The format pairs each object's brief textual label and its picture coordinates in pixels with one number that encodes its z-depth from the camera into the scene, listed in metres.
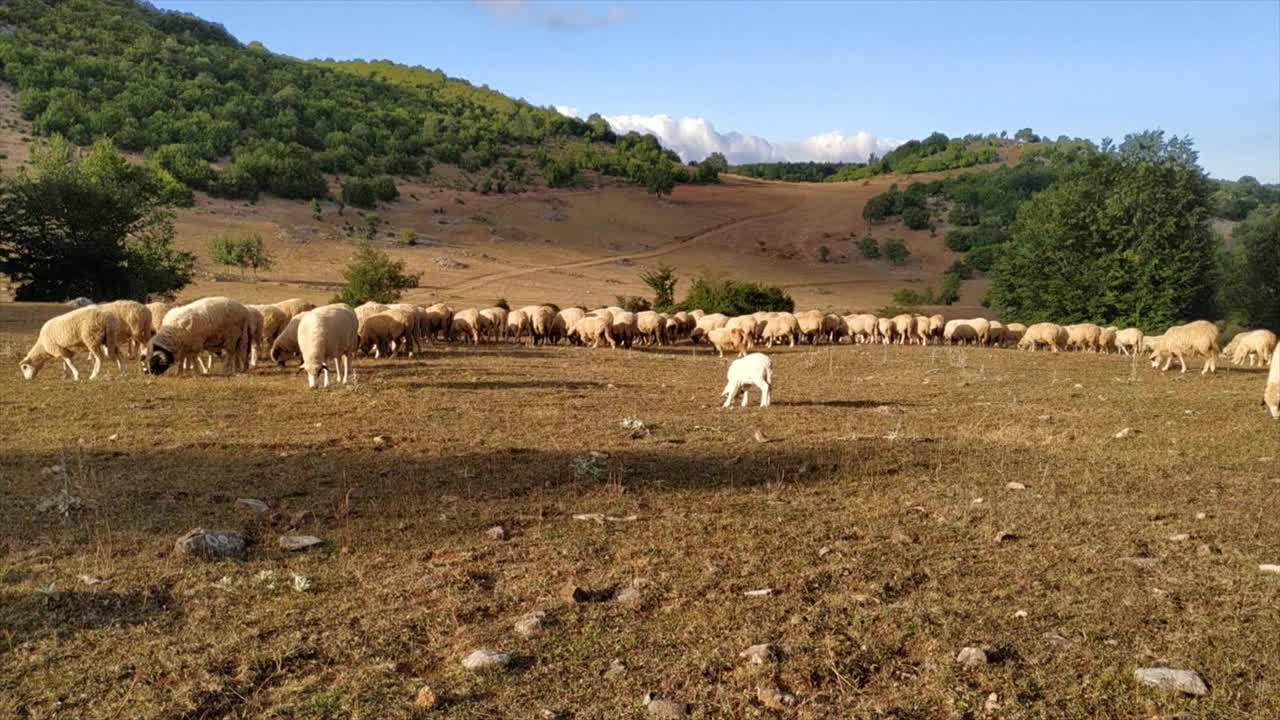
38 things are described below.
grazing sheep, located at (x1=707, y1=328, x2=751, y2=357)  28.88
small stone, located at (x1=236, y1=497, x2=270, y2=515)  7.47
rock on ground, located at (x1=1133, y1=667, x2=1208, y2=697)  4.15
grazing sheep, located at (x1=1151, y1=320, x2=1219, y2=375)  22.61
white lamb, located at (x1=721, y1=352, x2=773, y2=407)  14.40
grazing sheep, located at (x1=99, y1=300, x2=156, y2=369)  18.16
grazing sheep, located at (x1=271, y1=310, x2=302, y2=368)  17.97
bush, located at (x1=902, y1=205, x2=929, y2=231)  91.76
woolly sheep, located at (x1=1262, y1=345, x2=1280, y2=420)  13.31
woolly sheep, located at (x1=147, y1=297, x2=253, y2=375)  16.28
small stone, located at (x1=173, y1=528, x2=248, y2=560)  6.21
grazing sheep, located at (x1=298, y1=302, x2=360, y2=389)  15.47
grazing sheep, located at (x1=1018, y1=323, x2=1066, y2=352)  36.12
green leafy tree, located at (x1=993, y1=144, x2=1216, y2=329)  40.69
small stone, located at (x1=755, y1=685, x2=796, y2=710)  4.08
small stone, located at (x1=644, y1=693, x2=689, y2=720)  3.99
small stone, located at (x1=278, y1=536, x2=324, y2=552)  6.43
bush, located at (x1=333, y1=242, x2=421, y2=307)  36.34
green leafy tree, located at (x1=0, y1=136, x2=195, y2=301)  36.03
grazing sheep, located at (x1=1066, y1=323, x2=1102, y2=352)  36.16
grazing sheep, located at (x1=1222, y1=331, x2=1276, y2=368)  25.45
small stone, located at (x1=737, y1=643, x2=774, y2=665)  4.51
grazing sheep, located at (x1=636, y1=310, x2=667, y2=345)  32.22
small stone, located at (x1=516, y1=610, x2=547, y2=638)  4.88
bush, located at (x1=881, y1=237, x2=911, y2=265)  82.06
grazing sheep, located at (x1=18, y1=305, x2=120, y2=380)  16.39
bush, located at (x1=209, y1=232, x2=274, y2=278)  52.28
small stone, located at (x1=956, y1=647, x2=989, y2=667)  4.43
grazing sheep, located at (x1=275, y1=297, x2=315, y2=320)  22.98
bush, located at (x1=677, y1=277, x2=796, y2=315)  41.53
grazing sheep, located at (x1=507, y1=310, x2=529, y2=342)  32.22
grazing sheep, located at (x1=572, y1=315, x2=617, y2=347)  30.53
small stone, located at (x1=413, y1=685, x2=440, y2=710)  4.06
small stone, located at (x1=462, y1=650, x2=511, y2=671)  4.43
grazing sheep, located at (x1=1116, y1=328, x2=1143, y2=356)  34.02
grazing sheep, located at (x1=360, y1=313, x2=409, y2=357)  22.31
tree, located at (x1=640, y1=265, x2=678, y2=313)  44.81
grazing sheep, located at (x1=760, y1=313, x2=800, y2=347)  32.84
